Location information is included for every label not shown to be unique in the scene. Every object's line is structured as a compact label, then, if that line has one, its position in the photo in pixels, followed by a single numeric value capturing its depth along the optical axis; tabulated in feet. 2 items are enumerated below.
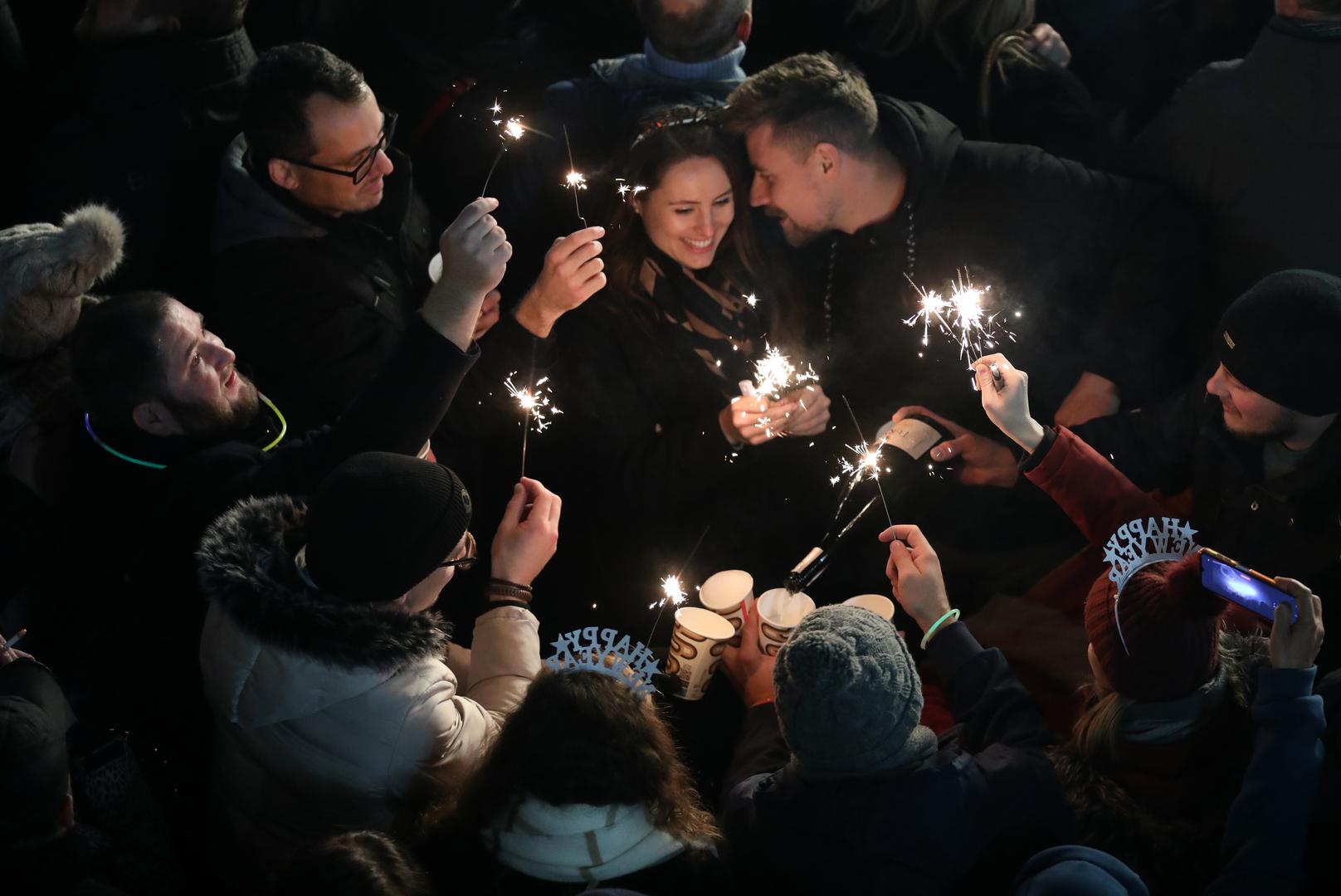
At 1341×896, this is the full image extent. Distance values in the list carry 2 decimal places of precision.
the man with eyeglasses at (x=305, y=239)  12.00
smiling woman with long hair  12.44
